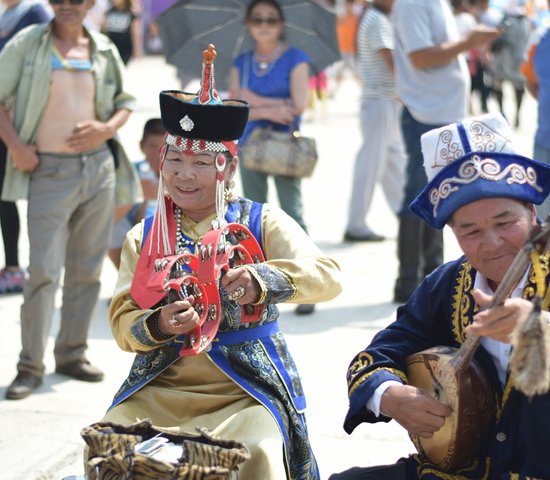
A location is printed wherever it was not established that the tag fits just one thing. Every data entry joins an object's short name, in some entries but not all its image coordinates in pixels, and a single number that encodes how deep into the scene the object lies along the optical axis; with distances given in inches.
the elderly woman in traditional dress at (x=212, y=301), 262.8
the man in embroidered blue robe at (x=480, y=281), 228.5
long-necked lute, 225.8
